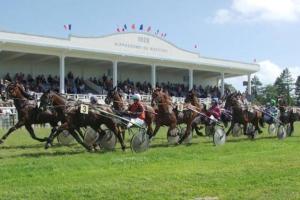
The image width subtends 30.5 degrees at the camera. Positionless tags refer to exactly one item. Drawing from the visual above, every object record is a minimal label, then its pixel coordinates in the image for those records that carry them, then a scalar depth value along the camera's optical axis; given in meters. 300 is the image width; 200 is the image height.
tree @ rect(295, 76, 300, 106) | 121.30
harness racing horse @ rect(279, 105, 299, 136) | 24.98
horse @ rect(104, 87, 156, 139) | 17.83
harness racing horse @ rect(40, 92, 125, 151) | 15.80
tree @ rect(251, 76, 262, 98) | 135.66
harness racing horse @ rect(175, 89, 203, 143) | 19.38
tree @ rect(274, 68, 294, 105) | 124.94
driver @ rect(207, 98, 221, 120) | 20.89
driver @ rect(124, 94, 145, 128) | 16.52
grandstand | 38.91
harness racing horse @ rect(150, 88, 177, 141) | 18.03
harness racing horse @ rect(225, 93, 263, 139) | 21.09
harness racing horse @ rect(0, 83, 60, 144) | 17.30
